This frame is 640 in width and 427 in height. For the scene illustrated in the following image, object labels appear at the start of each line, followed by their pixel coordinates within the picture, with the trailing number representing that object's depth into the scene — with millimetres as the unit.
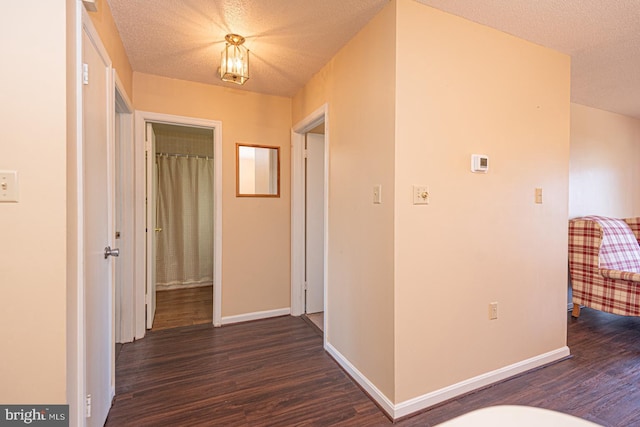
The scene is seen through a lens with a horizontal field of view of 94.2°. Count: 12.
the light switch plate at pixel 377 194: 1822
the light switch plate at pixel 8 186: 1031
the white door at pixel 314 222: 3278
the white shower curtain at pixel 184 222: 4246
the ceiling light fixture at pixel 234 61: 2049
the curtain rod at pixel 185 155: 4180
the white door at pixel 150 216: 2762
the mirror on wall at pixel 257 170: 3076
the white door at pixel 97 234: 1363
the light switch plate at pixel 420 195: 1746
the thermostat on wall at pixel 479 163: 1923
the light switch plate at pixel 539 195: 2219
